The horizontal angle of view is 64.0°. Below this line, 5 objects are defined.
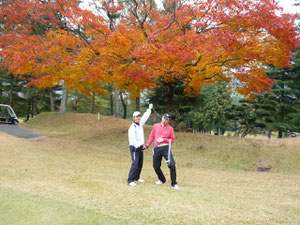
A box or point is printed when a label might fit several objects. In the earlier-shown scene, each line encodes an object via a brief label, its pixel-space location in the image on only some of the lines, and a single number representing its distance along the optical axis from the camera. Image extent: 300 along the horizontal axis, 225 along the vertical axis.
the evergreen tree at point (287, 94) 21.66
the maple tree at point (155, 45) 10.54
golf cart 19.62
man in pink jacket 5.92
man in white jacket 6.00
